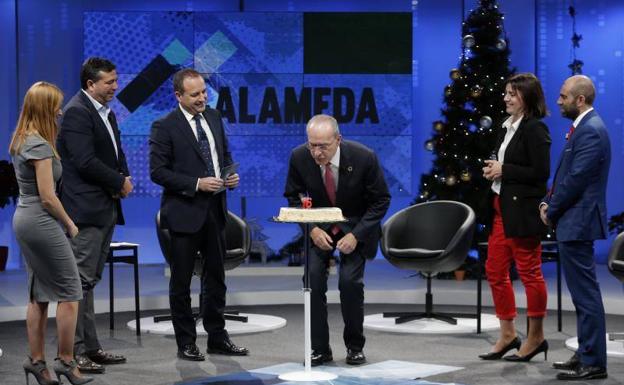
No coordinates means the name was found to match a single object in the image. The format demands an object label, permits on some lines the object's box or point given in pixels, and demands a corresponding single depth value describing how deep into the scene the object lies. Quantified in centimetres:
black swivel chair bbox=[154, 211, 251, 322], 743
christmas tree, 987
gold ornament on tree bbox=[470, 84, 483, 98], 988
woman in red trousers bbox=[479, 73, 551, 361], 590
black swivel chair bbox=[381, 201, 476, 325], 737
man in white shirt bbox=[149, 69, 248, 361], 611
